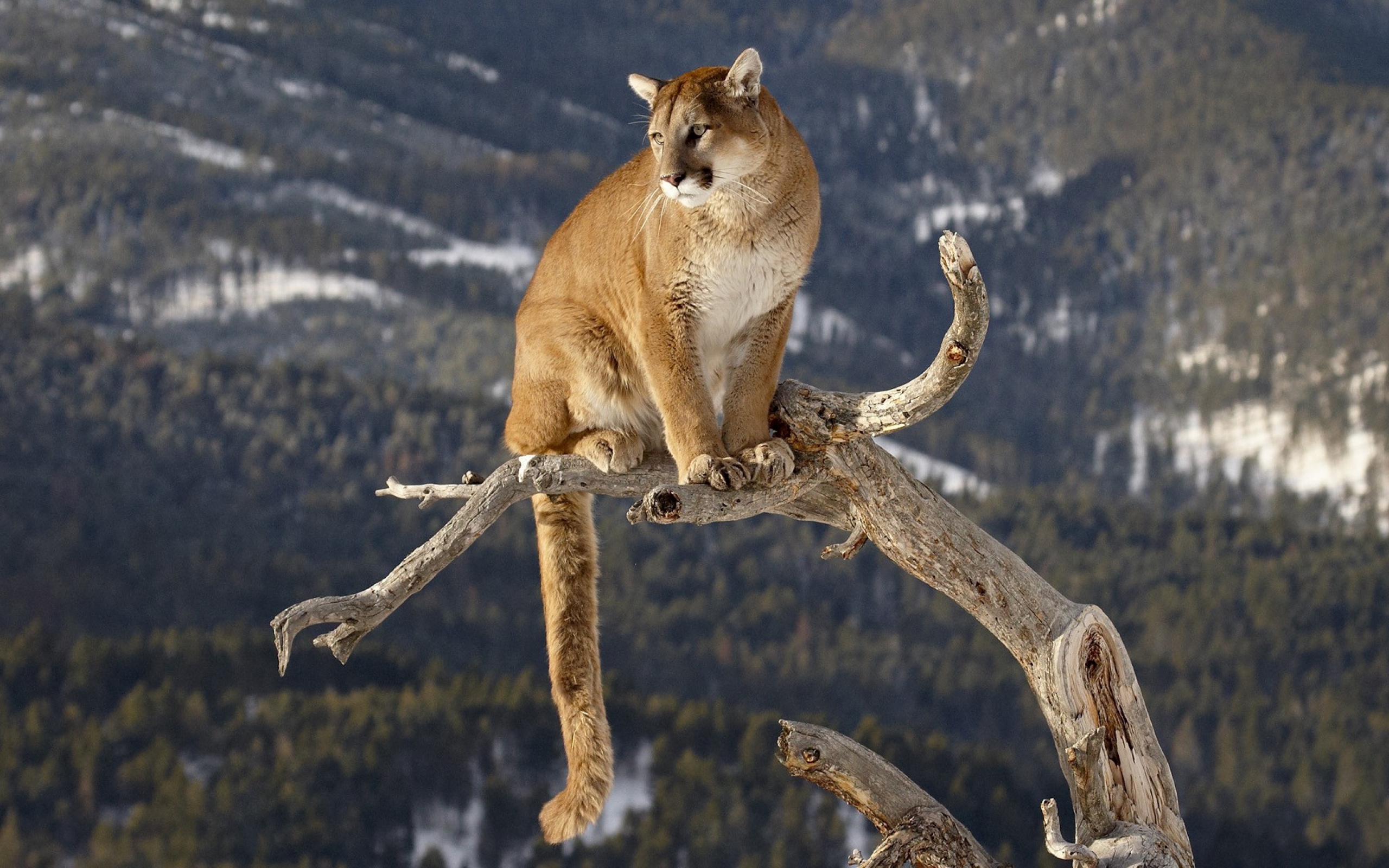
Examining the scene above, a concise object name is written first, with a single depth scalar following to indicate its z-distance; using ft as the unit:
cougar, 34.32
